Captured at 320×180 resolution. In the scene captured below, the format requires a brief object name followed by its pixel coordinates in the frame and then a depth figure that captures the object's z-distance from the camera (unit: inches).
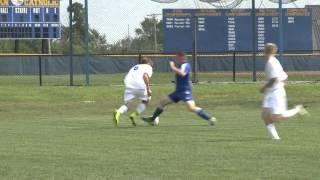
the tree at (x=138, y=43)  1683.6
